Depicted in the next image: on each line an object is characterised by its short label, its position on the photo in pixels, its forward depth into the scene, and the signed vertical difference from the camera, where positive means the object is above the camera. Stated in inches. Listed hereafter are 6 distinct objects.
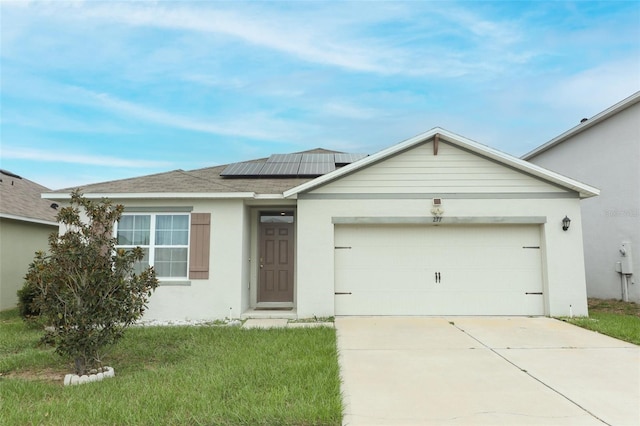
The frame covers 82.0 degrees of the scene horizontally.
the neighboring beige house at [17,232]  413.1 +27.5
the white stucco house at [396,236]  329.7 +15.3
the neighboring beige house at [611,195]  403.9 +65.0
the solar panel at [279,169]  413.7 +98.4
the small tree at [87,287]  183.2 -16.6
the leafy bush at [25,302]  327.9 -42.6
